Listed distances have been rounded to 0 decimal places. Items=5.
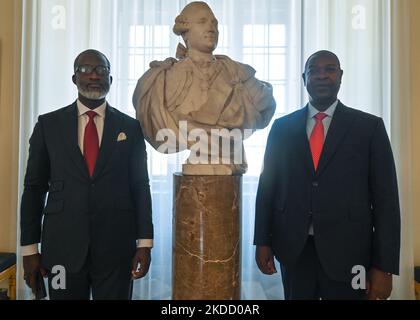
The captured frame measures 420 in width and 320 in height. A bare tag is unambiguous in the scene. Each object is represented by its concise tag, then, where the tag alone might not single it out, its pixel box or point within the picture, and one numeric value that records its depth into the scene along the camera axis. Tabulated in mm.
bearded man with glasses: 1785
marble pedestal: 1873
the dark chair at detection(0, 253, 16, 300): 2836
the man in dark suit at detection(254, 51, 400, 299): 1741
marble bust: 2004
